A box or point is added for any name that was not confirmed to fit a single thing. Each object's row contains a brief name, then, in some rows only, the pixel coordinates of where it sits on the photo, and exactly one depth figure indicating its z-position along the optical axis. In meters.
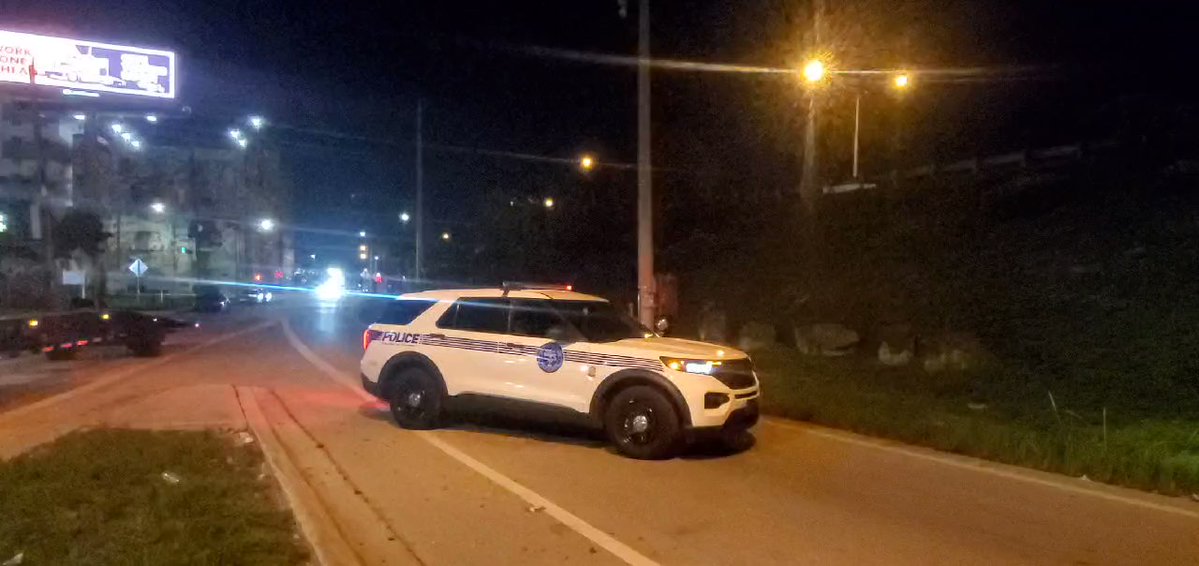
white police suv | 9.31
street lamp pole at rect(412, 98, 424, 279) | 45.25
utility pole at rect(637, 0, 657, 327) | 15.44
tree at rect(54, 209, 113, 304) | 45.22
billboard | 33.78
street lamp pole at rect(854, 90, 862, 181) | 24.04
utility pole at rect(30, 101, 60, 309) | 40.12
